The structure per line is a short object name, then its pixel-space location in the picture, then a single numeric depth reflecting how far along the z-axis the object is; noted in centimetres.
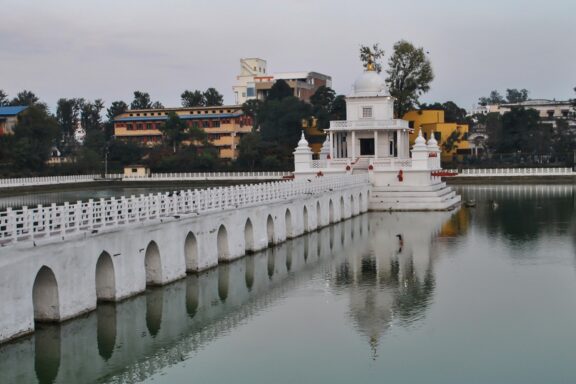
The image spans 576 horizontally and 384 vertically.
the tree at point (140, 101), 14625
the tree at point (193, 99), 14088
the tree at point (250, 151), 10338
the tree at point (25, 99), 13500
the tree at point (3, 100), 14008
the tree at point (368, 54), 10056
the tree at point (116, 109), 13962
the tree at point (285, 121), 10506
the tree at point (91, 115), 14100
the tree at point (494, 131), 11288
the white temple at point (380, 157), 6128
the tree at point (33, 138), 9792
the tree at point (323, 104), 10469
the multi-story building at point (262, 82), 13500
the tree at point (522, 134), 10788
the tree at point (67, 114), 13925
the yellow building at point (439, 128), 10619
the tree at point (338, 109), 10704
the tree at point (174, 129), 11119
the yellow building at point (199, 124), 11994
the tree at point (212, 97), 14138
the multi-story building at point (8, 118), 11244
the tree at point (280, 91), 11619
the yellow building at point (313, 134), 10799
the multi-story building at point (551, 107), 15969
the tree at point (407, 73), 10088
